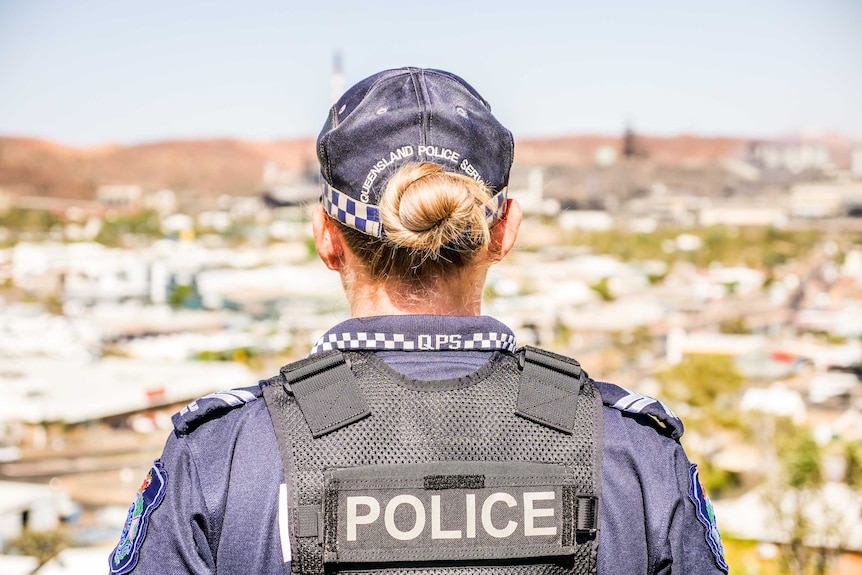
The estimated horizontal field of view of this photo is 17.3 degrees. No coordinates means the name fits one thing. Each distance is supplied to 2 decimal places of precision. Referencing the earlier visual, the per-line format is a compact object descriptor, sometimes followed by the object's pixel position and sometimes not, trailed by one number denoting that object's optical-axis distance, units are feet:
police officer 8.33
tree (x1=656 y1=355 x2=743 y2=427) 165.60
